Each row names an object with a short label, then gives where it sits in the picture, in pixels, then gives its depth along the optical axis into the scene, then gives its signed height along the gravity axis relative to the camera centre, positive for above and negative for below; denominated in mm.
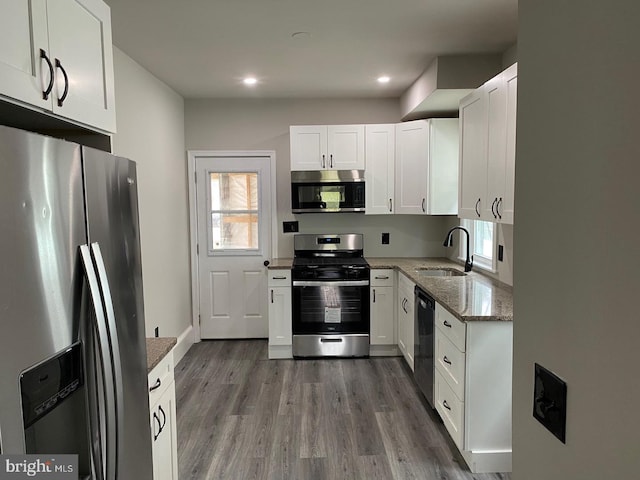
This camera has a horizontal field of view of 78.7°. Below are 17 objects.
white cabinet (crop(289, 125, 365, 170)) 3887 +667
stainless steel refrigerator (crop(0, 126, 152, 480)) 750 -200
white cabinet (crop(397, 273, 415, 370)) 3258 -932
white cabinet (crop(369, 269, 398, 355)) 3787 -921
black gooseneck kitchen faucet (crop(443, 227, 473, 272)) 3244 -442
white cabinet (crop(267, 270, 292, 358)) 3758 -906
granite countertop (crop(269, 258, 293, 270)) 3734 -489
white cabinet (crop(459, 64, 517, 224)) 2186 +397
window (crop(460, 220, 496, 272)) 3123 -272
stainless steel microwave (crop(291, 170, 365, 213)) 3885 +234
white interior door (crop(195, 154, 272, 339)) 4270 -313
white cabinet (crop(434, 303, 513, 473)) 2117 -998
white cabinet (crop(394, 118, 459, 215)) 3627 +470
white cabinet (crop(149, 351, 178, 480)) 1543 -859
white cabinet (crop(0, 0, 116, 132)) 1001 +475
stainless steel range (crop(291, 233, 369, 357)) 3734 -926
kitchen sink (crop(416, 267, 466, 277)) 3567 -551
